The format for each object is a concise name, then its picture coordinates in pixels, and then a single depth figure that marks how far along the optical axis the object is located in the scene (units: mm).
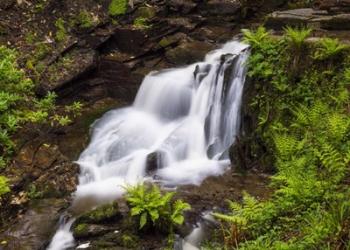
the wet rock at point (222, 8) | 15797
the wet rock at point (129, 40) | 15023
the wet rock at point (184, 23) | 15382
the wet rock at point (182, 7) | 16016
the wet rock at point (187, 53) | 14141
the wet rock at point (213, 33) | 14992
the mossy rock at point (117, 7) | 15906
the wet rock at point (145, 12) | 16031
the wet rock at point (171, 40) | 14914
